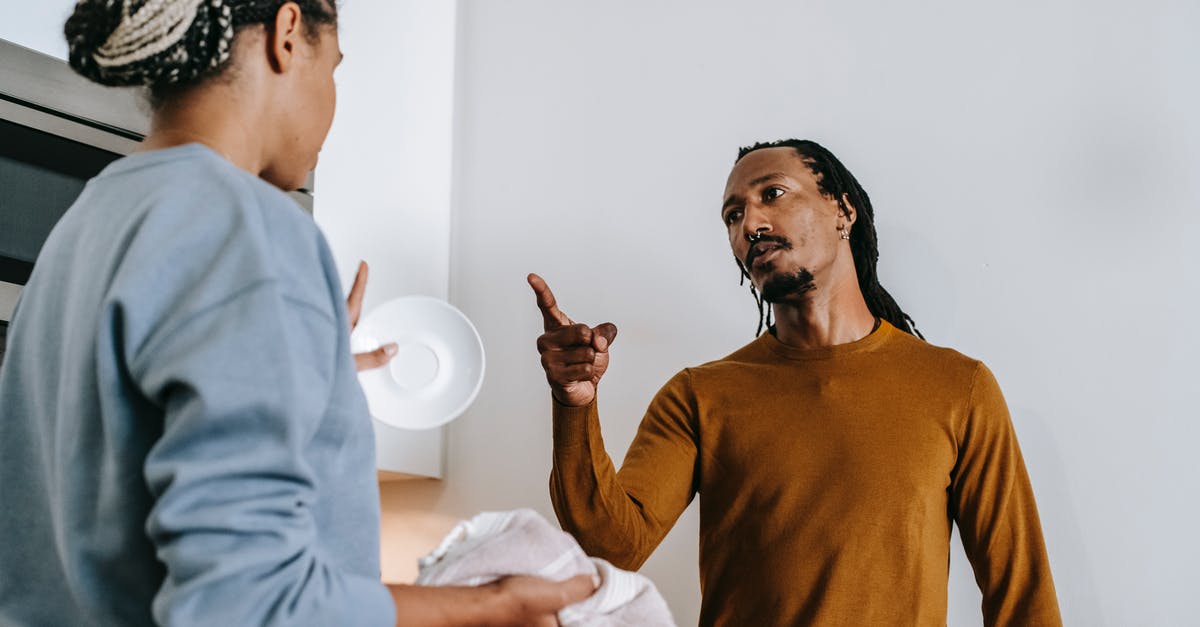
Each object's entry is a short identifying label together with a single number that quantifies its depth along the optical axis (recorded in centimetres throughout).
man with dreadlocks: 157
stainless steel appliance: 169
